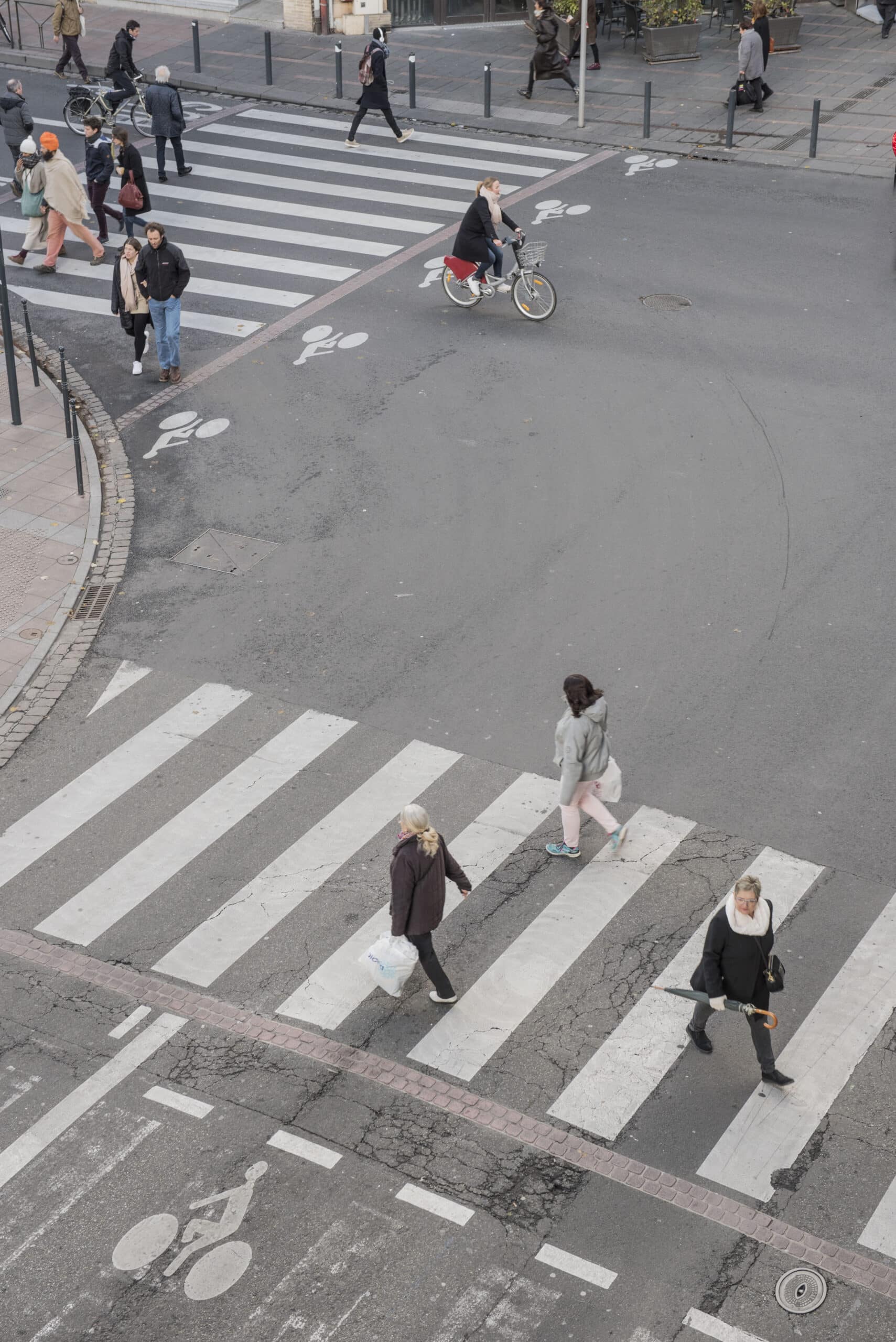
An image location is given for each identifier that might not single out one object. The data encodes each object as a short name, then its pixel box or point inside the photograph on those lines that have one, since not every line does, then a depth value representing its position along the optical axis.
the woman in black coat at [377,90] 25.34
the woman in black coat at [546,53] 27.58
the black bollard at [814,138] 24.61
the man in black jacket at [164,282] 17.33
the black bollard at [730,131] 25.10
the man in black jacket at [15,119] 22.53
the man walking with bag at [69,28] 28.92
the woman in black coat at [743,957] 8.63
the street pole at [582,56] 25.30
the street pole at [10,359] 17.08
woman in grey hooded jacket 10.48
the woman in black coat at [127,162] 20.80
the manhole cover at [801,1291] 7.66
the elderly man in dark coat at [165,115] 23.50
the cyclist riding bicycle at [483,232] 18.86
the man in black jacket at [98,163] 21.28
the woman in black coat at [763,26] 26.83
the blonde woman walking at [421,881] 9.24
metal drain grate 14.05
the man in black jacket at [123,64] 26.53
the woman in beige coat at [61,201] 20.70
